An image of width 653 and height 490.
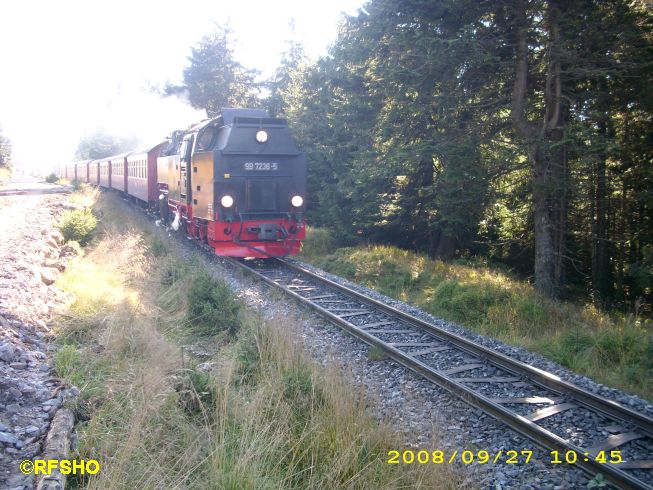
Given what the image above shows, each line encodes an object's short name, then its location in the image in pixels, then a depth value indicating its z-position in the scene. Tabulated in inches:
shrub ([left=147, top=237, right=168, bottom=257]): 501.4
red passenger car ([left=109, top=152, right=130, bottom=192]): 968.6
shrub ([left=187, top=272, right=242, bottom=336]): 295.3
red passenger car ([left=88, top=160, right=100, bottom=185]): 1261.4
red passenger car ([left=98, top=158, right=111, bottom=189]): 1144.2
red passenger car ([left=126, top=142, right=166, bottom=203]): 771.4
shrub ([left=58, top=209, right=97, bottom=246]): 528.4
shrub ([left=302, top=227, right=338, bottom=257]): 688.4
